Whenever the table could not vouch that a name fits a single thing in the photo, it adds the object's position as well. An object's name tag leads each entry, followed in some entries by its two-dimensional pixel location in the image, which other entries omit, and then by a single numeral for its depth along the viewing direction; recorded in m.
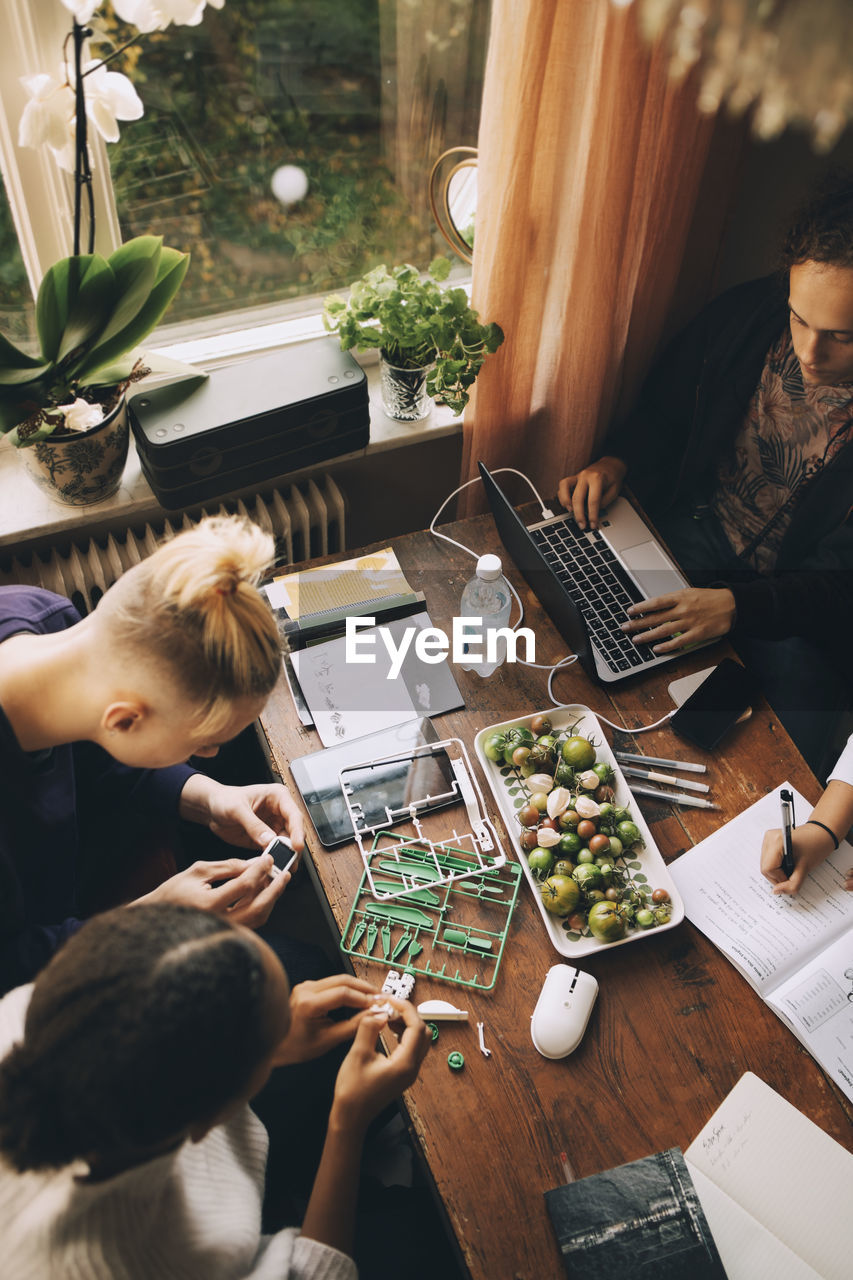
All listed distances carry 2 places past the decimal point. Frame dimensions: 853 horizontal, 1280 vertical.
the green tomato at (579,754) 1.22
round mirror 1.55
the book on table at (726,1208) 0.93
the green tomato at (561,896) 1.11
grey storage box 1.44
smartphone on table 1.29
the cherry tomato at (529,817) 1.19
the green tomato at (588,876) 1.13
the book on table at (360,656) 1.31
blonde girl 0.96
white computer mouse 1.04
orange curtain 1.20
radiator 1.62
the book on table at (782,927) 1.07
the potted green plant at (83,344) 1.30
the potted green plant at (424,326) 1.43
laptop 1.34
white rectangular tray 1.11
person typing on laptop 1.36
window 1.49
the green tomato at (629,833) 1.17
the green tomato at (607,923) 1.09
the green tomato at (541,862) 1.14
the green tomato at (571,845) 1.16
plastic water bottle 1.37
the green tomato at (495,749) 1.25
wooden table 0.97
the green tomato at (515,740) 1.25
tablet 1.21
